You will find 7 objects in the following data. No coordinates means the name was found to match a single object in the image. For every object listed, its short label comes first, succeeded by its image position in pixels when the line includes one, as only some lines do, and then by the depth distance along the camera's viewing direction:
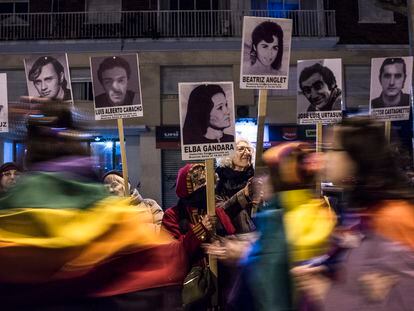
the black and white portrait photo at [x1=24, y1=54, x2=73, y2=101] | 6.63
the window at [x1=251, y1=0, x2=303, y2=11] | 18.89
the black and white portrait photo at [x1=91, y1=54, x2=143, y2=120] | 6.29
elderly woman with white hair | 4.07
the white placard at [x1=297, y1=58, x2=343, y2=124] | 6.85
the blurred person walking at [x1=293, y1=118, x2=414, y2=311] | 1.71
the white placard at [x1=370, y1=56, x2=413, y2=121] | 7.23
